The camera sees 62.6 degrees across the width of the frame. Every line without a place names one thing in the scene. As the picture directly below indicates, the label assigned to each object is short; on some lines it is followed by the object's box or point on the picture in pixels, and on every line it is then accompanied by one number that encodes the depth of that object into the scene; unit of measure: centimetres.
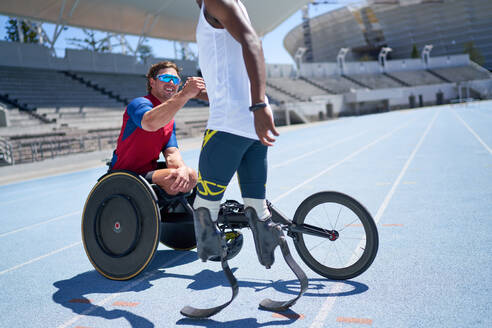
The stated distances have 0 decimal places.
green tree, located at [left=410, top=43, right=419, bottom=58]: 7862
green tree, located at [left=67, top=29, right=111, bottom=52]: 3030
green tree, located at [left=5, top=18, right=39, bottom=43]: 3756
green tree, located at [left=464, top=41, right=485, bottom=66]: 7594
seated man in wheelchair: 331
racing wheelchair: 287
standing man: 212
